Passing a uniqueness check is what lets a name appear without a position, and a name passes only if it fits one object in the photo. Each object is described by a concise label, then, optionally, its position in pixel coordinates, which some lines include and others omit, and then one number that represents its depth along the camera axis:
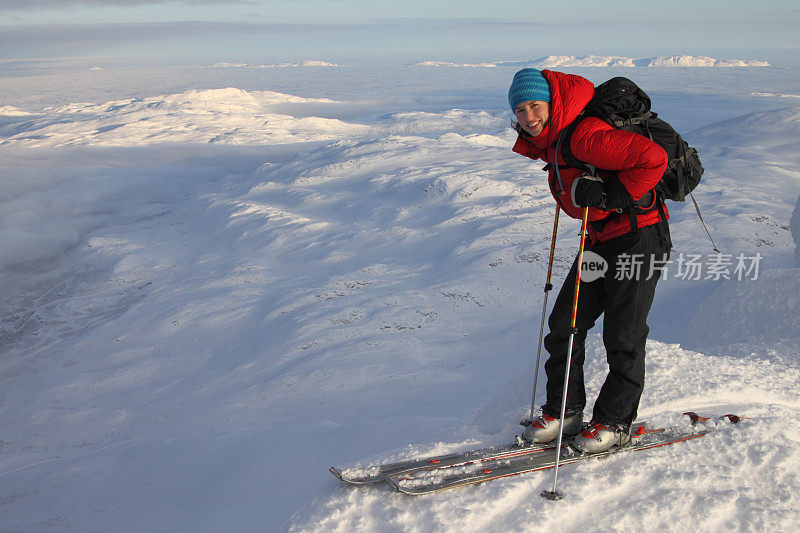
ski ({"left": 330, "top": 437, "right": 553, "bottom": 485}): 4.03
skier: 3.71
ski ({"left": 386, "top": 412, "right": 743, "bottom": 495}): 3.90
